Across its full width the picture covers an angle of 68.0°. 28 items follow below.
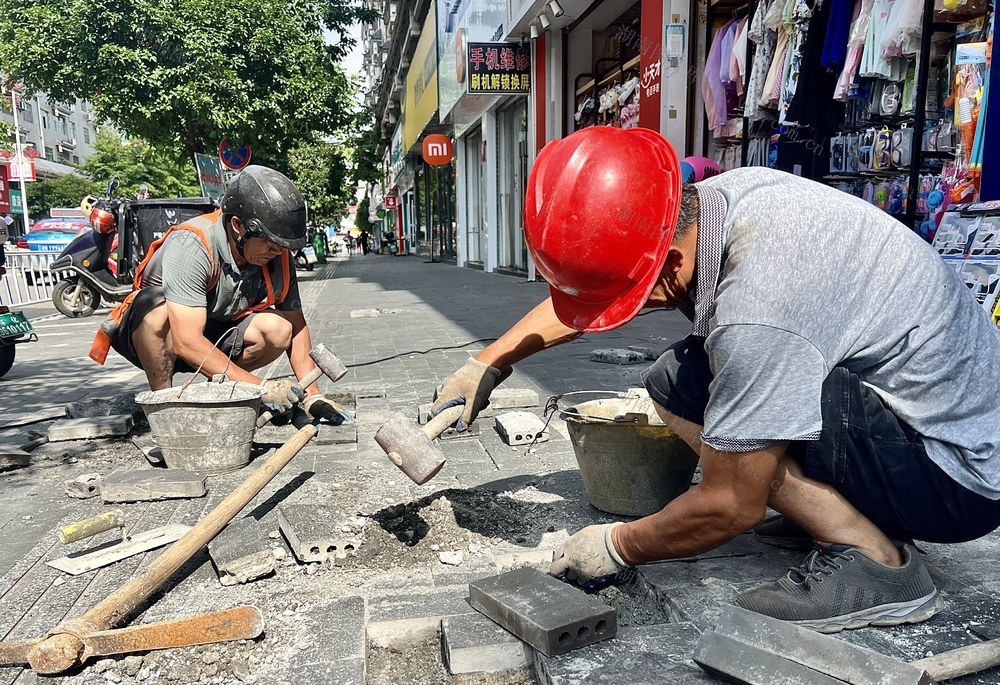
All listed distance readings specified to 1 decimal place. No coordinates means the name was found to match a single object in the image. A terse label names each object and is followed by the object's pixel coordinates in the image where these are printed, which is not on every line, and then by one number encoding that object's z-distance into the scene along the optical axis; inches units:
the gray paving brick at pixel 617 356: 237.8
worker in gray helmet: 148.2
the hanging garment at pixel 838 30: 226.5
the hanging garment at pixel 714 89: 306.7
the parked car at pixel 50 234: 896.9
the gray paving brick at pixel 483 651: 79.9
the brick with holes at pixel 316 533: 105.3
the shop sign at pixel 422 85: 847.1
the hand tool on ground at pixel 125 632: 79.8
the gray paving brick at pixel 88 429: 172.1
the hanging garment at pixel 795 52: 234.2
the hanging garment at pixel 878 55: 208.1
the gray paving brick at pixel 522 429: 157.9
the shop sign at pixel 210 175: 506.3
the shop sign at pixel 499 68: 566.9
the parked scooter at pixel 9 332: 249.3
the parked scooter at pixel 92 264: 430.9
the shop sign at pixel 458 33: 601.3
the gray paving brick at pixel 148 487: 131.0
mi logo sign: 896.9
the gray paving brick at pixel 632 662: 74.3
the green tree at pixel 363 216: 2433.3
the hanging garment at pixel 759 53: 261.7
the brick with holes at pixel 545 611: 77.8
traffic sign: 532.1
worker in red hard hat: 66.9
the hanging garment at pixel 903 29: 196.5
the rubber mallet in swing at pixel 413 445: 95.3
